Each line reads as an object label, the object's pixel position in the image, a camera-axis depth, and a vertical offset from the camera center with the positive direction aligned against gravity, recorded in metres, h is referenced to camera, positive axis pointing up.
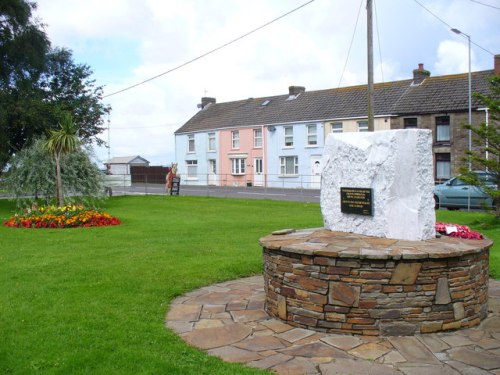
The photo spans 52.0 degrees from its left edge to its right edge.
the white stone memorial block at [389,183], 6.71 -0.17
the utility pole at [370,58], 14.57 +3.25
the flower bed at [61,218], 15.97 -1.27
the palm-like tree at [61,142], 19.06 +1.37
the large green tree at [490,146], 15.32 +0.68
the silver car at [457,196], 21.48 -1.17
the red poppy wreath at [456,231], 7.13 -0.89
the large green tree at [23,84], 21.92 +4.52
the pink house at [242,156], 44.53 +1.60
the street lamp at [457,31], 19.88 +5.39
